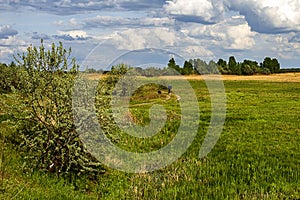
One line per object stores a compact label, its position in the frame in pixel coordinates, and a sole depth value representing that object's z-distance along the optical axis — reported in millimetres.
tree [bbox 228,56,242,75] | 139000
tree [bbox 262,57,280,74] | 151250
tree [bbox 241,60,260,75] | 140625
